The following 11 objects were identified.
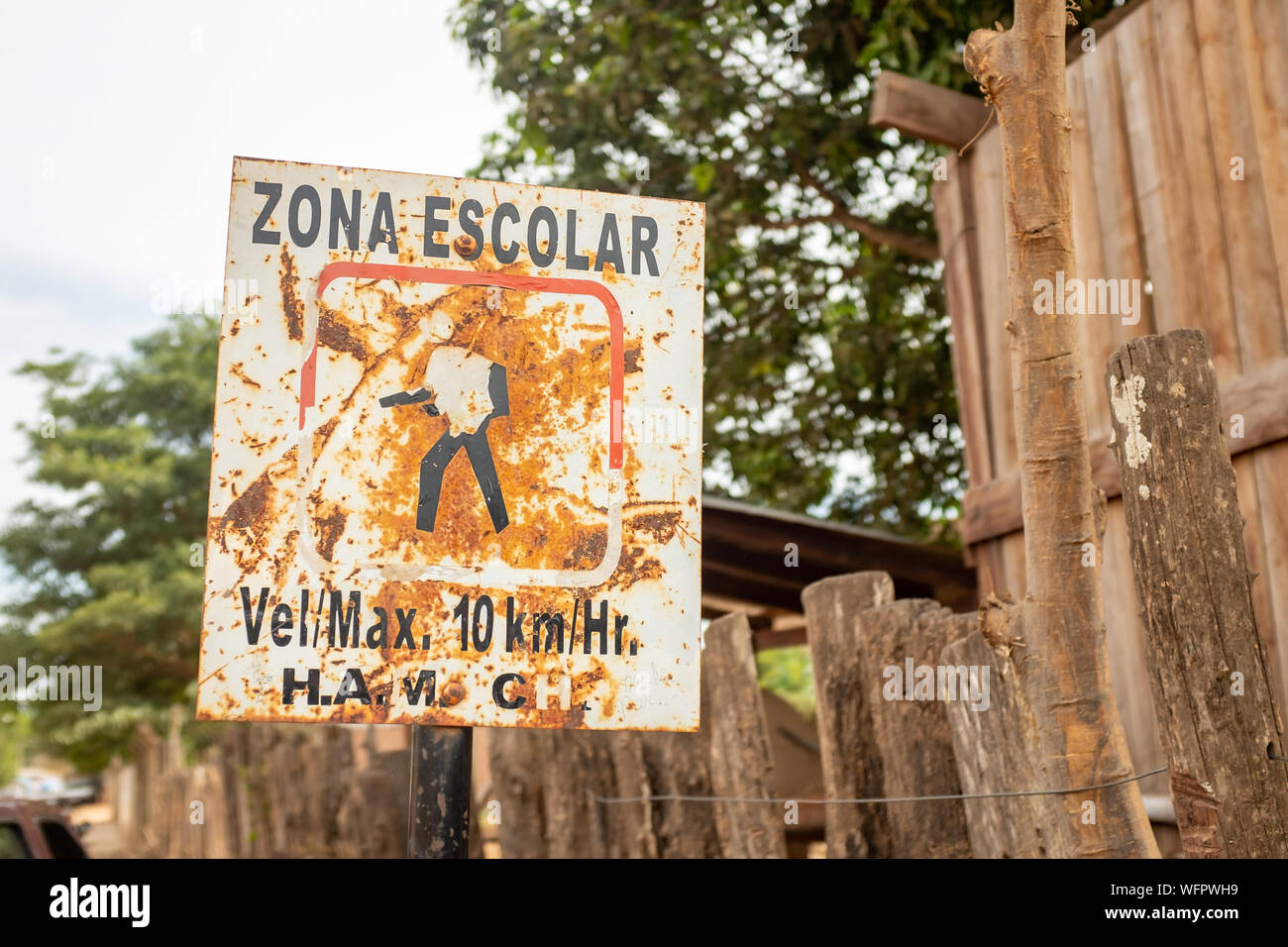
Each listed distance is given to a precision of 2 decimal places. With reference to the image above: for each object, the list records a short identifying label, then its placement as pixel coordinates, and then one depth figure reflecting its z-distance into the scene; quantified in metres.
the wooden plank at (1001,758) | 2.57
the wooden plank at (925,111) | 5.96
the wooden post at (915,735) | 3.43
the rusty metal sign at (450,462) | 2.17
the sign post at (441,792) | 2.21
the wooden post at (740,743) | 4.00
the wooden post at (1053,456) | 2.42
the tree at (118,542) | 19.45
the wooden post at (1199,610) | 2.29
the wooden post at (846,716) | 3.63
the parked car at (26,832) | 5.51
